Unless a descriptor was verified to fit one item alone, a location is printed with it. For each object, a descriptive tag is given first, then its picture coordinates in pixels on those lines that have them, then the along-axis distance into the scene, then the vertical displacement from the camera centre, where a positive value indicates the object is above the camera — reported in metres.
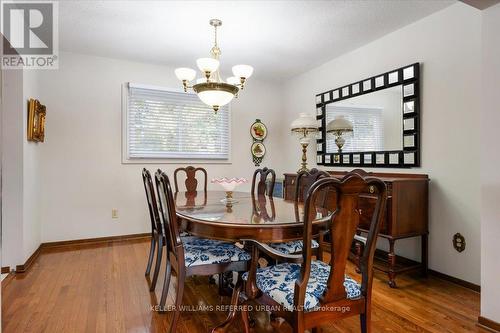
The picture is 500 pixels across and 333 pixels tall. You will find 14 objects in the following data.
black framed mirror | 2.98 +0.49
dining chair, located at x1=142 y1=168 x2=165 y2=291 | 2.30 -0.48
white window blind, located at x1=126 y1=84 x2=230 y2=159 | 4.10 +0.56
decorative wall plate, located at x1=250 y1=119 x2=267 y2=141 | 4.91 +0.57
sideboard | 2.65 -0.45
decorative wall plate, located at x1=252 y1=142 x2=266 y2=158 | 4.92 +0.26
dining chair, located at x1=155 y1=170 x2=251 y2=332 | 1.80 -0.58
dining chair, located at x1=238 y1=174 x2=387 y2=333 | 1.28 -0.57
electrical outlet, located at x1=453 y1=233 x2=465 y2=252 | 2.58 -0.66
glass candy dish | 2.38 -0.13
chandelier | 2.49 +0.70
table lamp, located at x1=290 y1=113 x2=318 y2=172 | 3.93 +0.51
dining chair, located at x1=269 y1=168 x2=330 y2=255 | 2.23 -0.60
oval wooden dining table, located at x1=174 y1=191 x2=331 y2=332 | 1.64 -0.32
